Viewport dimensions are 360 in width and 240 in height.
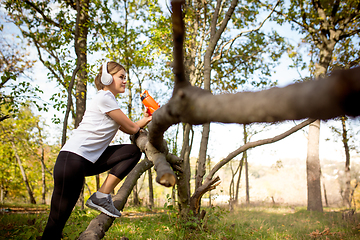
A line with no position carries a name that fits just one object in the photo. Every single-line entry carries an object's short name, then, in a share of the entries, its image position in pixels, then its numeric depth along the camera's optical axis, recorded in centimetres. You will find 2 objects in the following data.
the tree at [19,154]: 1736
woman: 200
